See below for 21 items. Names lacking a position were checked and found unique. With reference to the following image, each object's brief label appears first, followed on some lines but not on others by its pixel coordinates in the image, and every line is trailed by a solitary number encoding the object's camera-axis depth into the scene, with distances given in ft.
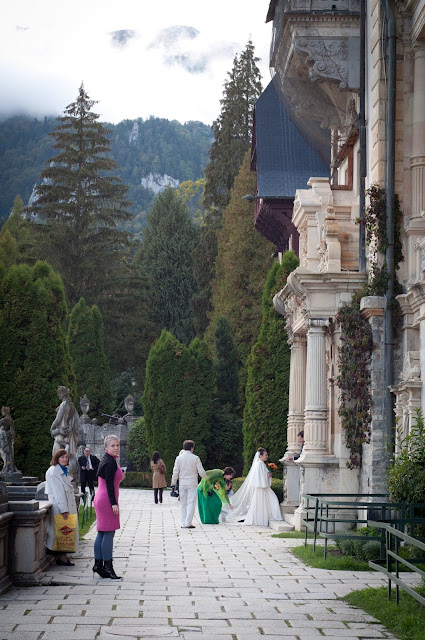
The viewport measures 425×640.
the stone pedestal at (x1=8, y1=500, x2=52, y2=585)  35.45
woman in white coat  41.16
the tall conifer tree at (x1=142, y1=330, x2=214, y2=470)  125.29
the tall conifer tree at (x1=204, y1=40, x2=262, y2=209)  184.03
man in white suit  64.59
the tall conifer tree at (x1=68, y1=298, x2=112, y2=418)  162.04
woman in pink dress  37.63
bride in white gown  68.49
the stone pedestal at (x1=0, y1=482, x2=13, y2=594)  33.63
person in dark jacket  82.17
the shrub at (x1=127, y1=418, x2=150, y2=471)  139.54
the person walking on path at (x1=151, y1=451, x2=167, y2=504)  93.70
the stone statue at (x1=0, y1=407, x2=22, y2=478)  75.10
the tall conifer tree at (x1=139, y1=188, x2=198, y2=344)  198.18
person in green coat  68.44
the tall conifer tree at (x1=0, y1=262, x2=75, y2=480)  101.14
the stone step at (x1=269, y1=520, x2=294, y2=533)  62.54
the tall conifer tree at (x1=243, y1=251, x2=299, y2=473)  102.63
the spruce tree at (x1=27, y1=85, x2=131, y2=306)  184.03
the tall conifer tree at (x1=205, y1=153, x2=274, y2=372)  151.53
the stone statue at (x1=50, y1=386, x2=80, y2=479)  64.28
